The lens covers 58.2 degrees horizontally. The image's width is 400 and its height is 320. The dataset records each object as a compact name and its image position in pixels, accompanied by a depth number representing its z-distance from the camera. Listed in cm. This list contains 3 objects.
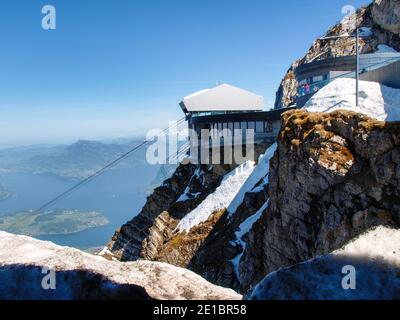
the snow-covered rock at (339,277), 987
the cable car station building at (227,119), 4919
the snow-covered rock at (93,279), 1181
